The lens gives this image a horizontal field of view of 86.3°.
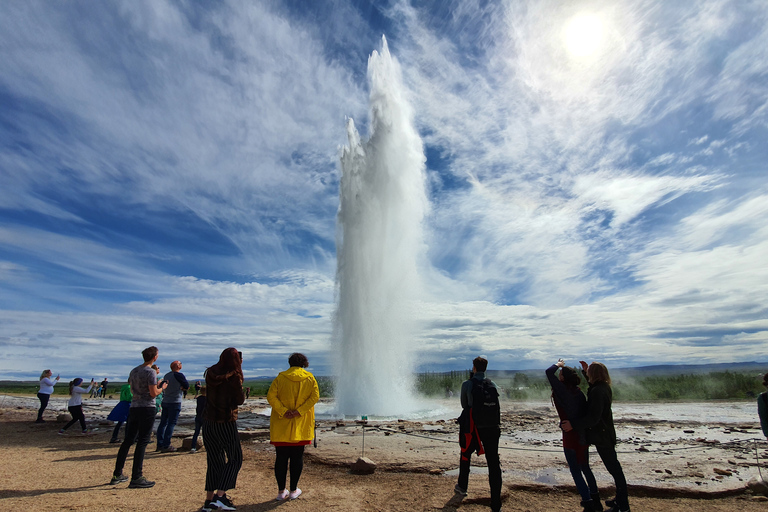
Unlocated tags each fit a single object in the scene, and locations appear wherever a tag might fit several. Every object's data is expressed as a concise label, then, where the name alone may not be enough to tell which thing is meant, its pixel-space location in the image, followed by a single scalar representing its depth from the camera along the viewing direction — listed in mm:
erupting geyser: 19969
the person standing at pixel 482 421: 5746
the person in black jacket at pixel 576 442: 5660
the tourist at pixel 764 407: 6195
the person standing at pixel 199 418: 9820
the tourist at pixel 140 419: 6656
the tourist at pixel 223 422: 5656
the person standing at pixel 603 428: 5492
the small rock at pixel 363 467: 8141
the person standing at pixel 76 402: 12797
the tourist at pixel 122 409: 10969
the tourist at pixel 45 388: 14931
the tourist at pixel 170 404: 9562
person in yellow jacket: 5836
